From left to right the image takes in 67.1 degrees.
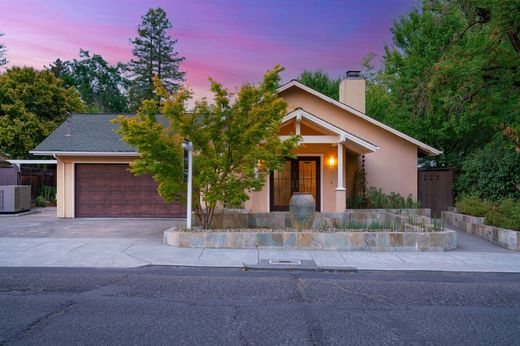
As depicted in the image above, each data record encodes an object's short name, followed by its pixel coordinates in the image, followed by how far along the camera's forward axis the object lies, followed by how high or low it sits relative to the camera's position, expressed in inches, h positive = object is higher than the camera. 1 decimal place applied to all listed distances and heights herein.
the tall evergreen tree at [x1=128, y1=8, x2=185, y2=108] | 1775.3 +617.3
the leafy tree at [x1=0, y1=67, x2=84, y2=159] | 951.0 +216.3
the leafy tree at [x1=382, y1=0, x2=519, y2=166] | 517.0 +162.0
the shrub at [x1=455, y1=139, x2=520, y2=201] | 517.7 +23.6
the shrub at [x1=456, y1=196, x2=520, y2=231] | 396.3 -23.4
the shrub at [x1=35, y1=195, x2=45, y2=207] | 822.5 -21.5
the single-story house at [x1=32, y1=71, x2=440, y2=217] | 618.8 +38.7
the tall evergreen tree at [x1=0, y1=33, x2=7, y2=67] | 1350.0 +469.2
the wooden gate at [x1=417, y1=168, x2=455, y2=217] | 649.0 +2.7
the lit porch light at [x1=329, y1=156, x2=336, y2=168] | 627.8 +47.4
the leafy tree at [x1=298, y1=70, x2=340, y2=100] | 1392.7 +401.5
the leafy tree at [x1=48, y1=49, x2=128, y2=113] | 2154.3 +635.1
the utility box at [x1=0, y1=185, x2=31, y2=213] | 648.4 -13.5
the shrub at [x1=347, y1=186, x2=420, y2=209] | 616.4 -16.9
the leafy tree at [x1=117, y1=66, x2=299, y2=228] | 394.3 +53.7
